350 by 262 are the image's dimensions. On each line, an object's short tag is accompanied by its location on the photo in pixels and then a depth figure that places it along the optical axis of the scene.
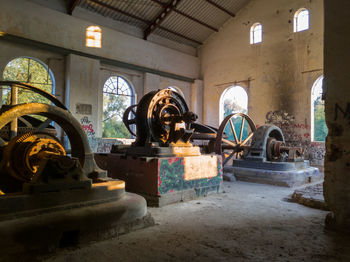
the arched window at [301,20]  12.28
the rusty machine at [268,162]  7.13
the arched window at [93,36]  11.29
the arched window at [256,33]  13.95
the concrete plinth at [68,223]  2.43
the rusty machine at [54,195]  2.54
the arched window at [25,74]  13.98
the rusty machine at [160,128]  5.40
